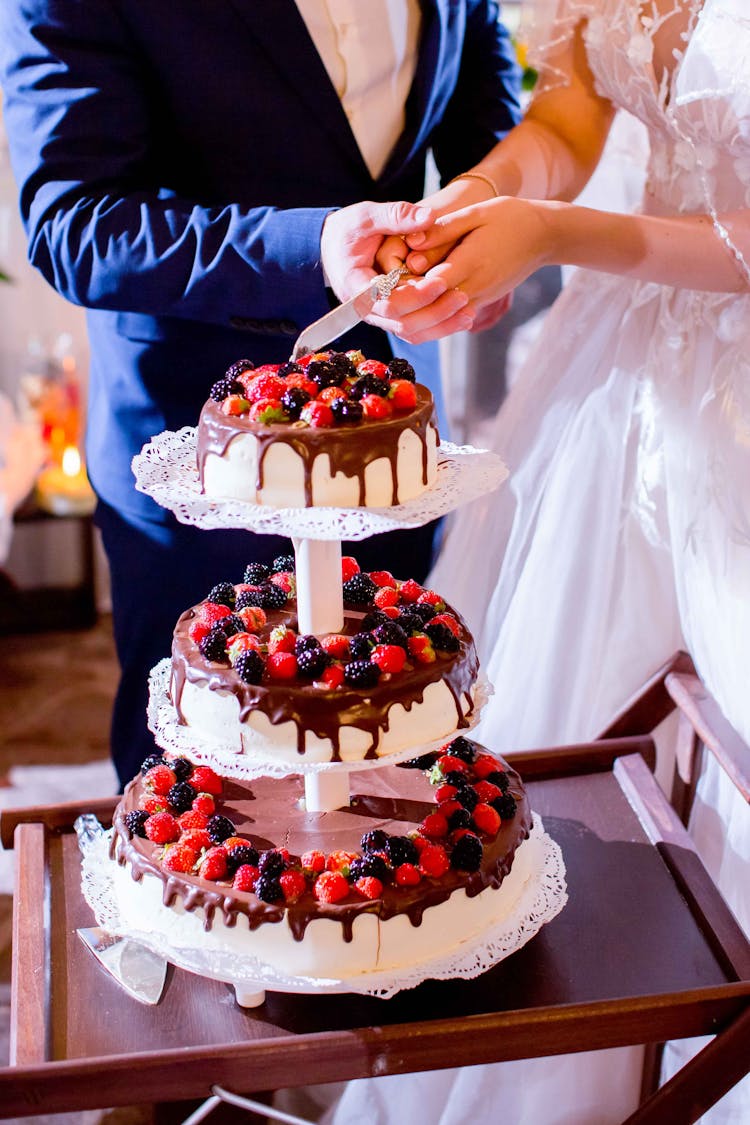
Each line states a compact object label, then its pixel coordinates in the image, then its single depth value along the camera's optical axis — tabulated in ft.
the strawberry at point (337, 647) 4.21
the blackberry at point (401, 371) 4.30
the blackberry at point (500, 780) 4.75
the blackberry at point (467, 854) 4.30
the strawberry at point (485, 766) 4.81
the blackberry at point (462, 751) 4.89
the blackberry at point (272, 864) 4.16
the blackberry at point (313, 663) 4.12
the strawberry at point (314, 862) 4.23
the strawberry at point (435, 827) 4.43
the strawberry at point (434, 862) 4.26
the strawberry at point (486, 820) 4.52
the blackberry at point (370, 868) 4.18
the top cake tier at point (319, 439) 3.92
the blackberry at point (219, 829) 4.38
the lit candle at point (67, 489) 12.49
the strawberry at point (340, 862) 4.23
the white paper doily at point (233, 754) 4.09
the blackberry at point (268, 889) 4.11
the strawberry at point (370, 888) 4.14
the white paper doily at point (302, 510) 3.86
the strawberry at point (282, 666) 4.16
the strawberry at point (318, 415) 3.93
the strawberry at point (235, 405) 4.10
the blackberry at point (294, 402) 4.02
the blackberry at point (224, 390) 4.25
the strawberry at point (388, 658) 4.17
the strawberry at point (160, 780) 4.64
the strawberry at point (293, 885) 4.14
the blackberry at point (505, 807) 4.61
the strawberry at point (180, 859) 4.29
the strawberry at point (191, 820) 4.45
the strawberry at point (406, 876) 4.20
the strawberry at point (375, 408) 4.01
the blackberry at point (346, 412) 3.96
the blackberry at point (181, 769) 4.75
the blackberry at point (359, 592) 4.69
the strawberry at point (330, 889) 4.13
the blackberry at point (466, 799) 4.56
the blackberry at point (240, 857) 4.24
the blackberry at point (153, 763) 4.82
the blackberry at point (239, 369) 4.39
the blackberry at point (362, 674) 4.09
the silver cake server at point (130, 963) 4.35
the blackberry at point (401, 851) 4.25
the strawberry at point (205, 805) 4.52
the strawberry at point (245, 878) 4.18
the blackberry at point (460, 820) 4.46
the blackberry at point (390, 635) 4.25
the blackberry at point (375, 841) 4.30
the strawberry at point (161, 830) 4.43
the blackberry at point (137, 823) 4.48
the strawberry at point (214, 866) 4.23
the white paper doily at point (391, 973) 4.10
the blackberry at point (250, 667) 4.11
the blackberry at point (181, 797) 4.56
